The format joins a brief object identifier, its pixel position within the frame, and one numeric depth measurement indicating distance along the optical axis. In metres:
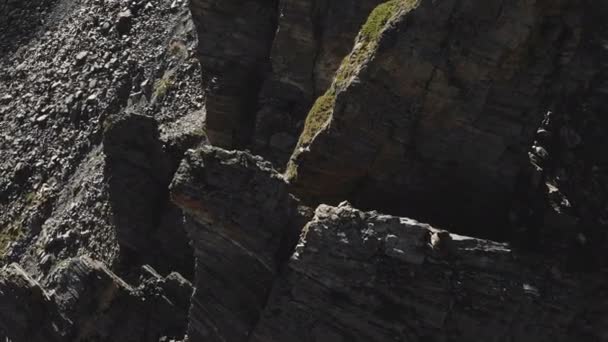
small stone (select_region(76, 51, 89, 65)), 43.75
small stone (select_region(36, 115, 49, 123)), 43.19
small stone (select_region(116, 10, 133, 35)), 42.81
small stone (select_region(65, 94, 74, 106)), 42.66
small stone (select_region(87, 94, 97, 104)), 41.62
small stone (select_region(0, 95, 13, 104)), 46.25
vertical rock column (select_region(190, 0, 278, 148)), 30.53
